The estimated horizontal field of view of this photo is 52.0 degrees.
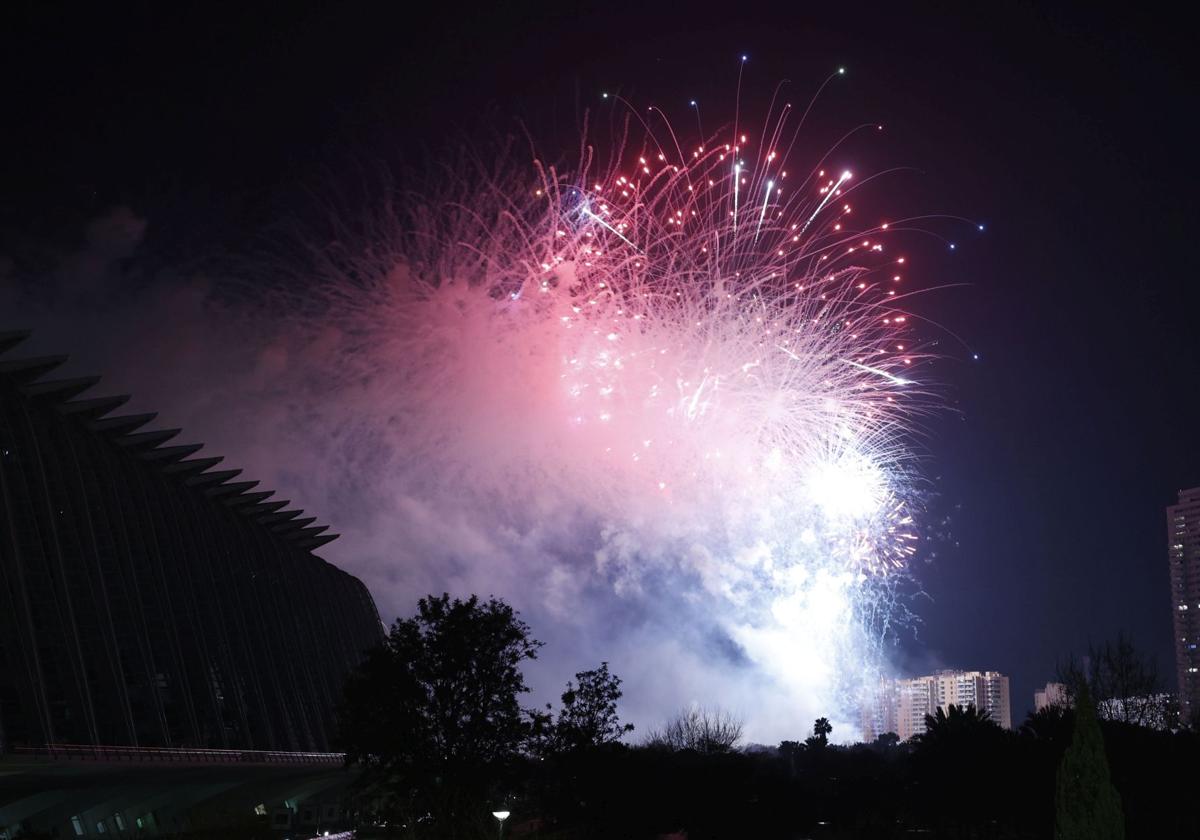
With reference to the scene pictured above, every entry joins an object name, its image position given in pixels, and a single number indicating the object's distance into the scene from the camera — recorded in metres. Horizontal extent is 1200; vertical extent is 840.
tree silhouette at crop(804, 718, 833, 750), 95.50
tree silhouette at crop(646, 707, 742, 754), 87.43
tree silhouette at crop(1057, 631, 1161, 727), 65.75
